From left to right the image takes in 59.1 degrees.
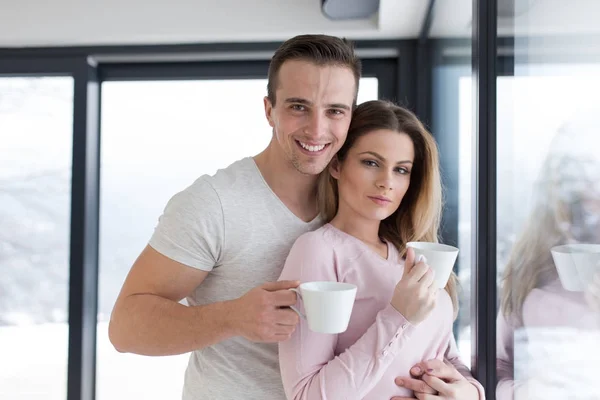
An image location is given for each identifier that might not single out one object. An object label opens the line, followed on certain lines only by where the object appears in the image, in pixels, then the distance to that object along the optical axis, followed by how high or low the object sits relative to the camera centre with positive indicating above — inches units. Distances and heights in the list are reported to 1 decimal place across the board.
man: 45.2 -1.9
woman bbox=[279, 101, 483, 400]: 37.2 -4.5
